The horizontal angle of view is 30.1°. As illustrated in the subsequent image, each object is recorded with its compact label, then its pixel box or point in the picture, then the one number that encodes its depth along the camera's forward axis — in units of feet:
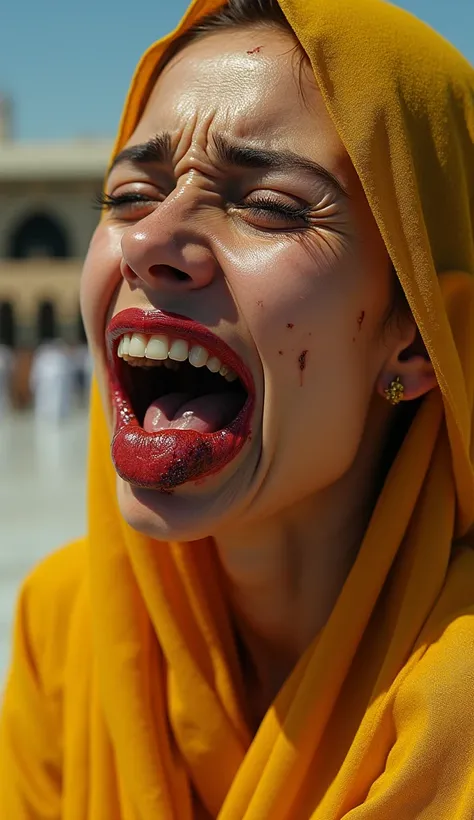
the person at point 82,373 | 66.95
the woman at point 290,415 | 3.75
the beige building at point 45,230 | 76.59
